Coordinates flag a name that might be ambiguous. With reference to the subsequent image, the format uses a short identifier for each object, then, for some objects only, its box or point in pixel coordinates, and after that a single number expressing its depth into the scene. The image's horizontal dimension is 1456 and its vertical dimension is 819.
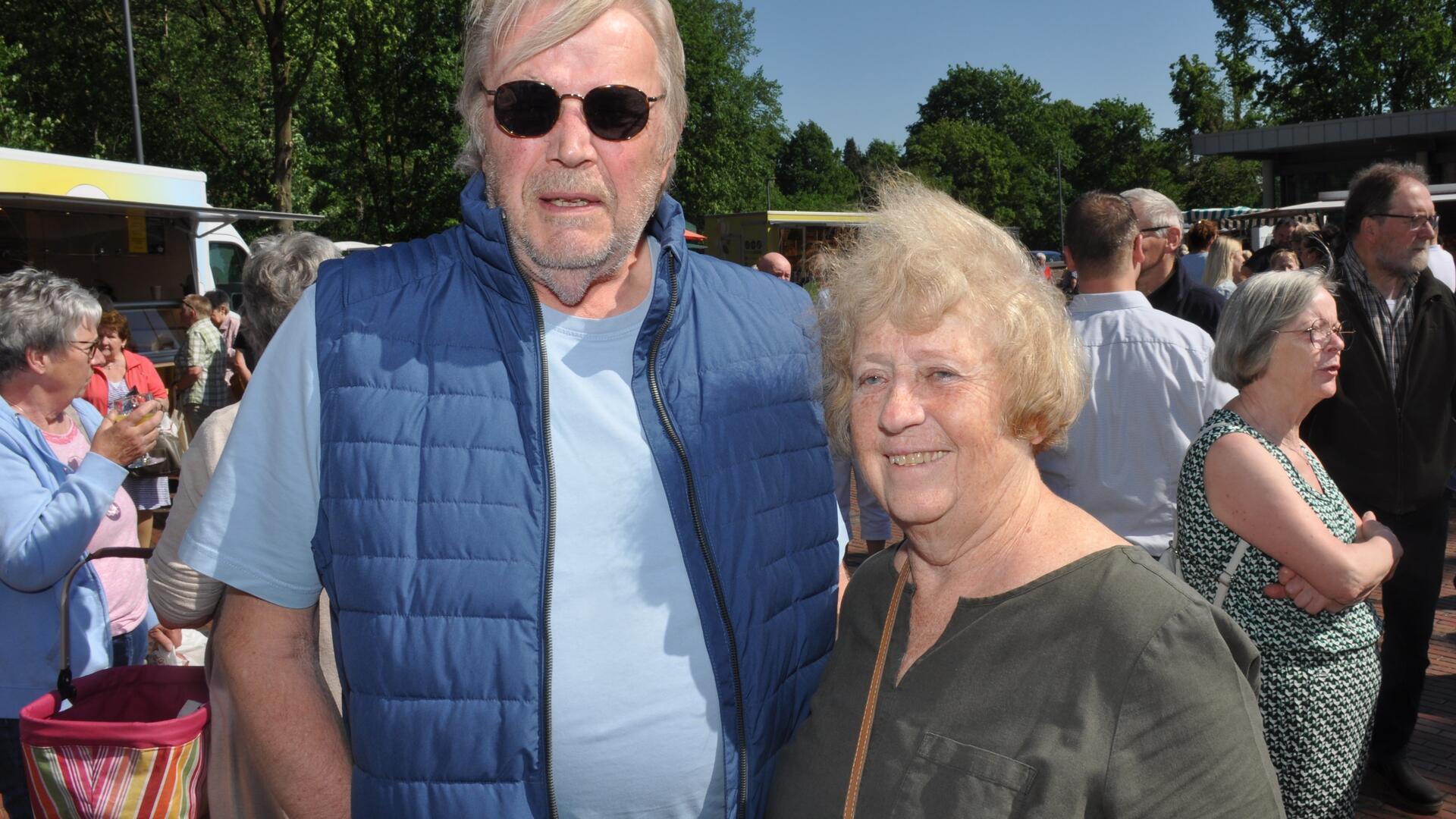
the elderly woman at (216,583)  2.15
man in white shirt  3.66
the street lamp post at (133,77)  17.31
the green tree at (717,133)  43.47
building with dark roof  27.80
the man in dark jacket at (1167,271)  5.11
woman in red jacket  5.54
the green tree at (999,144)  76.50
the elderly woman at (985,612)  1.35
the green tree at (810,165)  96.00
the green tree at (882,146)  91.91
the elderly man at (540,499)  1.54
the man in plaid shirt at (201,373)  9.63
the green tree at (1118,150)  70.94
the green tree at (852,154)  113.75
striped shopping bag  2.43
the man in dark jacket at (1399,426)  4.08
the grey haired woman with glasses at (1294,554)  2.71
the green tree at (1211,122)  55.16
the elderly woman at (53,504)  2.83
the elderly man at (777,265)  10.09
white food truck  10.20
